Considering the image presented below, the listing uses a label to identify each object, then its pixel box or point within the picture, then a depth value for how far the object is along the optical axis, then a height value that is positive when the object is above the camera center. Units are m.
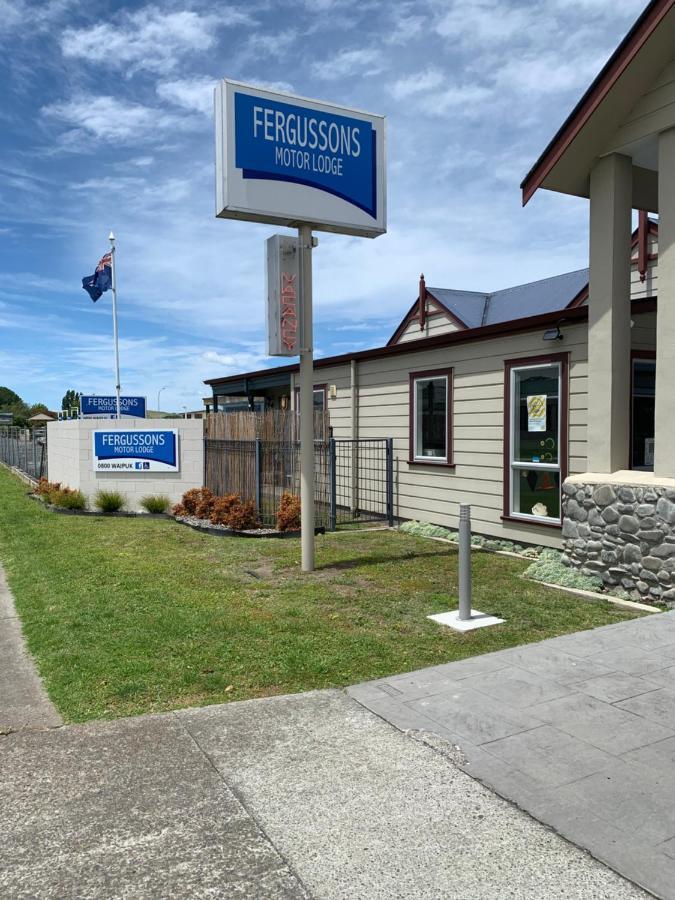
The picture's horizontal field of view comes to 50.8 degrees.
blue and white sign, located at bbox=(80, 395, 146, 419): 31.55 +0.92
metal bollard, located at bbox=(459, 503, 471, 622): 6.13 -1.17
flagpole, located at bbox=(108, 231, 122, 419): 23.15 +5.04
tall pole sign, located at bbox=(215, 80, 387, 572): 7.67 +2.75
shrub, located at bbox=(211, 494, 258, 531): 11.77 -1.45
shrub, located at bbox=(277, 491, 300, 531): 11.56 -1.44
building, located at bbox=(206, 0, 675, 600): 6.88 +0.47
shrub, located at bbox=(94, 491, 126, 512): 13.99 -1.47
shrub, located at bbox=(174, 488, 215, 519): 12.87 -1.41
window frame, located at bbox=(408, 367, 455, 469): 11.04 +0.17
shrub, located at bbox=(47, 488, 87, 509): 14.20 -1.46
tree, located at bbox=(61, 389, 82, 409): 96.50 +4.56
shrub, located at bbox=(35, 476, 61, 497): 16.06 -1.42
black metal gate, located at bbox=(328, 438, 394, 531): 12.19 -0.99
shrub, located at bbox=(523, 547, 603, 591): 7.52 -1.63
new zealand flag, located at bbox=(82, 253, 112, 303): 23.47 +4.93
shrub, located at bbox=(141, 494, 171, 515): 13.94 -1.52
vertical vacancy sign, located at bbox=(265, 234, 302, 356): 8.17 +1.47
